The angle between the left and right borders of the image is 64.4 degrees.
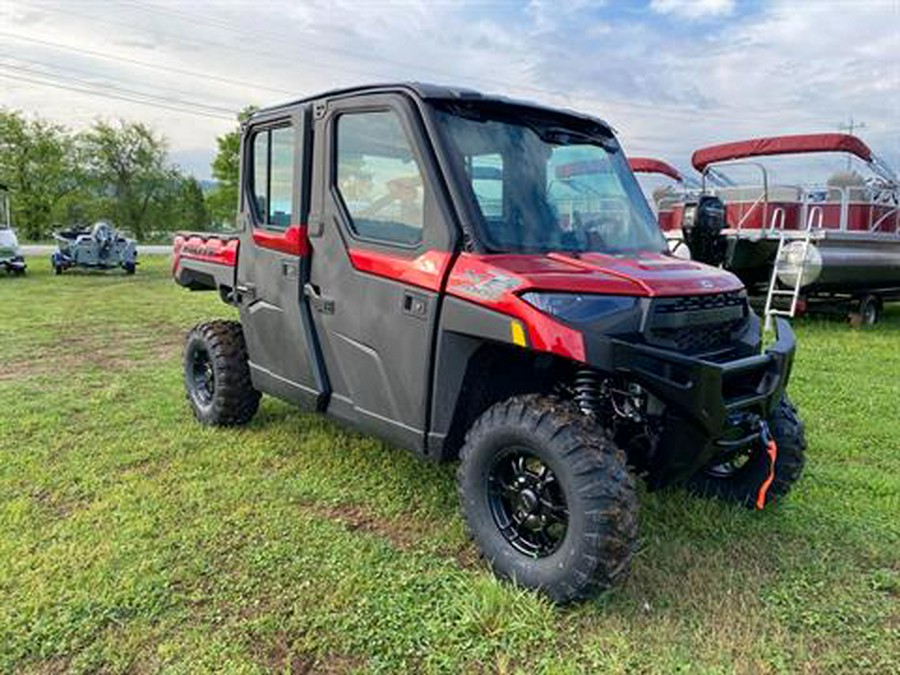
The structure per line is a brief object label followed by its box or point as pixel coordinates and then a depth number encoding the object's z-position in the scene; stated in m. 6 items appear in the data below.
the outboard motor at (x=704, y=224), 3.71
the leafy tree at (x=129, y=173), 48.31
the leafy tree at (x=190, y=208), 50.56
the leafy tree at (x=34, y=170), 43.12
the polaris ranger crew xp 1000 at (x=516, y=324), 2.65
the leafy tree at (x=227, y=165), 42.22
